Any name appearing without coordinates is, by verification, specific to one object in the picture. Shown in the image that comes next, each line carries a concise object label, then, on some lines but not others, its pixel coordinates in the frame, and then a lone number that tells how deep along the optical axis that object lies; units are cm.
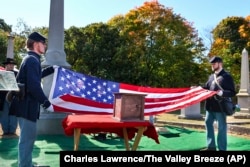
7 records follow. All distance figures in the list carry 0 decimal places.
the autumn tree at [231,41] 3438
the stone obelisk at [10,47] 1519
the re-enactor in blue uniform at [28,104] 411
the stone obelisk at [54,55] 832
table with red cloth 423
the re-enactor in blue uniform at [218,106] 587
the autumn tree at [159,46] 2891
